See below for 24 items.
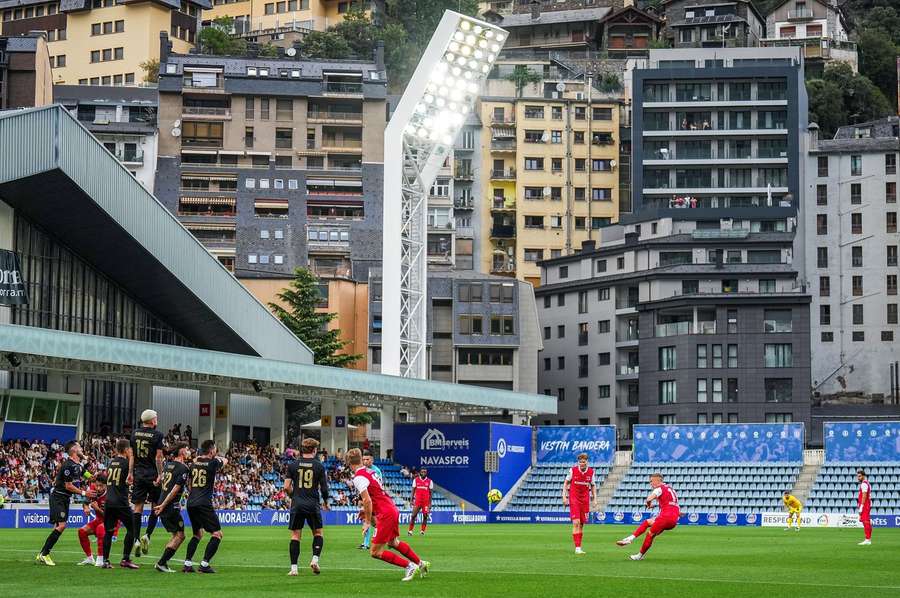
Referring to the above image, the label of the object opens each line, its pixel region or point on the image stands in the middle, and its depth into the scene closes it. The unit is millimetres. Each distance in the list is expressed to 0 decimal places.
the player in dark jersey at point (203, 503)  22312
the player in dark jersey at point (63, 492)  24016
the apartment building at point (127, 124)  116750
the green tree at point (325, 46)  137750
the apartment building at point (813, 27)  150375
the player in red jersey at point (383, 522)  21250
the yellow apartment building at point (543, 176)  125688
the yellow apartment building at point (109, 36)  142500
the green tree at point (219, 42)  139375
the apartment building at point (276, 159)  114562
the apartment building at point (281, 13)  154250
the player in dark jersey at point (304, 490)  22250
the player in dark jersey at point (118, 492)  22672
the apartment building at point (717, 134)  122875
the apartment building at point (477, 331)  104875
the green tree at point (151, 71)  137500
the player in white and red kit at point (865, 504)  39281
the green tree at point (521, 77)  130050
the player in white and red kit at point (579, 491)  31109
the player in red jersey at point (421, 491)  42812
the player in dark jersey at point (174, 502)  22781
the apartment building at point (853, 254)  119875
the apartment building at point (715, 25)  142875
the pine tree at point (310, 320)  94188
